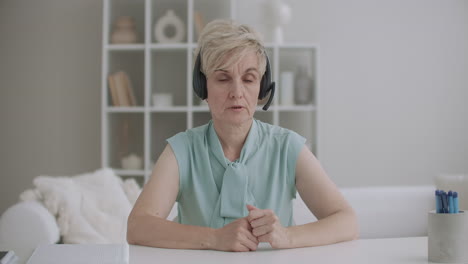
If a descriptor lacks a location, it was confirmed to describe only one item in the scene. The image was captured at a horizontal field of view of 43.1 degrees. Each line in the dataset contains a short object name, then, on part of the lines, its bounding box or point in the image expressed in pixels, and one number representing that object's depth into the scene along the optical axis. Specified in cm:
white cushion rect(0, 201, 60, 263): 215
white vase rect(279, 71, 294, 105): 393
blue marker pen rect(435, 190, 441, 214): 109
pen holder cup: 108
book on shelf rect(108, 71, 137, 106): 396
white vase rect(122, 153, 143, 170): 399
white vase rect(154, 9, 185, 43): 401
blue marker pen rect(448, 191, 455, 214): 108
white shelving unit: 414
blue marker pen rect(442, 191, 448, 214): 108
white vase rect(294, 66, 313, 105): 393
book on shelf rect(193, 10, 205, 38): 398
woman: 152
